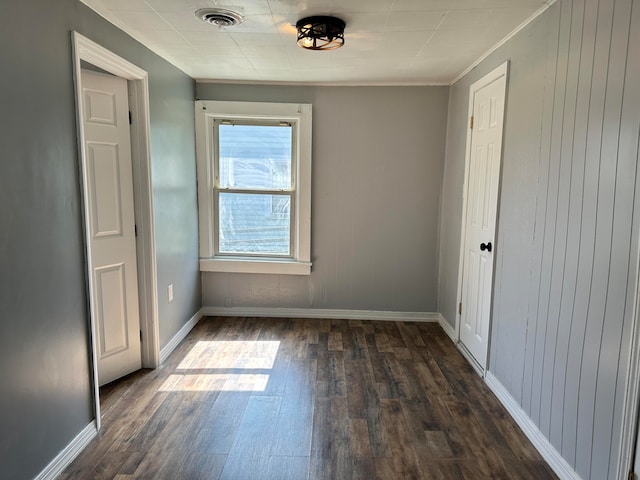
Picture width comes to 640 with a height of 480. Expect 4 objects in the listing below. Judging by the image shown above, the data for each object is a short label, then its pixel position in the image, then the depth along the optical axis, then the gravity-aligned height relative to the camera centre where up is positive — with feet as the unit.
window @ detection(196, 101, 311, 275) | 12.35 +0.09
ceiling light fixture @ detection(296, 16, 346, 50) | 7.13 +2.90
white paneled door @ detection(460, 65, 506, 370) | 8.83 -0.38
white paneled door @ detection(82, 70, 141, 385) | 7.97 -0.71
